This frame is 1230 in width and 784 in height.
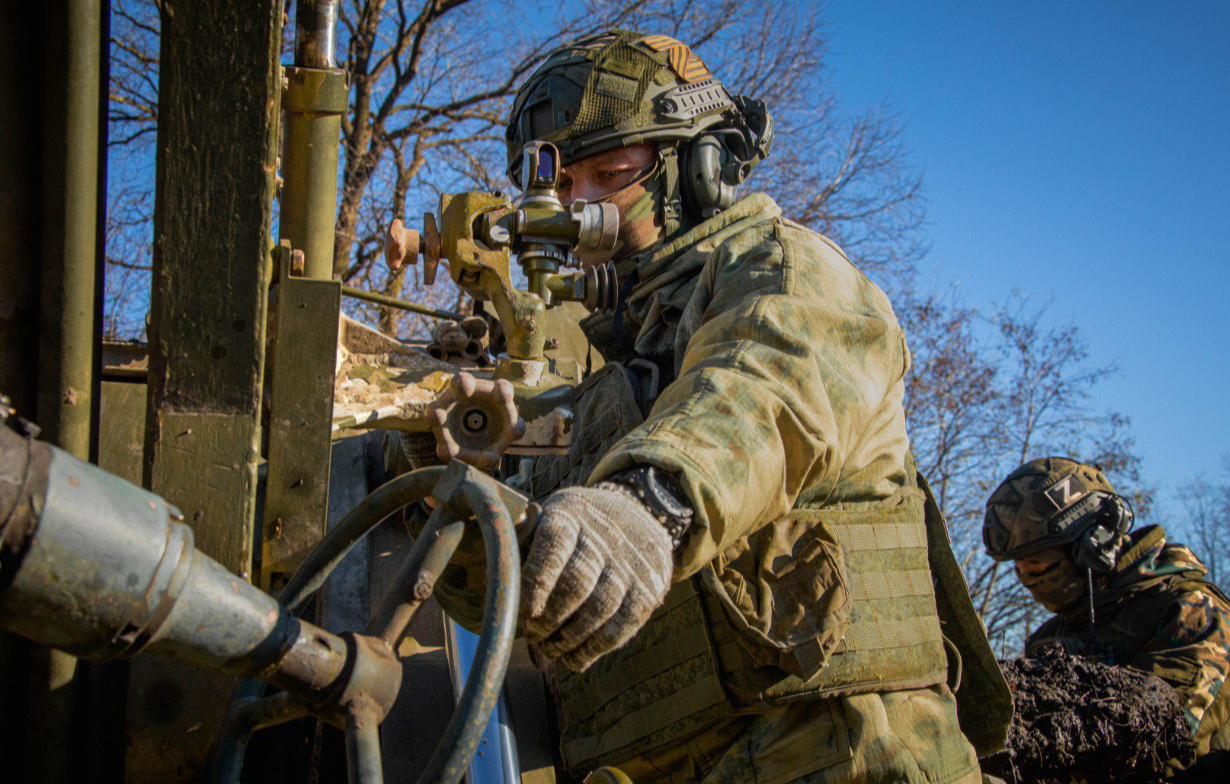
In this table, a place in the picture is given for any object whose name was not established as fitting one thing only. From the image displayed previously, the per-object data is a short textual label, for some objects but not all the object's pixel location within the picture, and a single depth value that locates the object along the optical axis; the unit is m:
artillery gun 1.57
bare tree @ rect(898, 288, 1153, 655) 14.43
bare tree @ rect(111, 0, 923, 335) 13.31
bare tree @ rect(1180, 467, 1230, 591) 28.72
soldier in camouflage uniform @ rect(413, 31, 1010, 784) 2.19
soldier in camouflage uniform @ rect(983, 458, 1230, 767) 6.74
